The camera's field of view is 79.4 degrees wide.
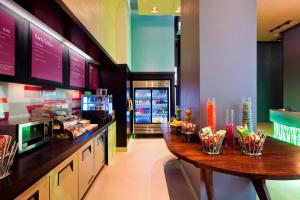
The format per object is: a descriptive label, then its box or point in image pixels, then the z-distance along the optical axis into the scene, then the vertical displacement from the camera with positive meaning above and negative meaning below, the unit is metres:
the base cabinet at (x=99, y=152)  2.93 -0.89
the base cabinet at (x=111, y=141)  3.72 -0.90
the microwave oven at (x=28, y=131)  1.42 -0.27
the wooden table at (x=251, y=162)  1.08 -0.43
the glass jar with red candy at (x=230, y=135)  1.71 -0.33
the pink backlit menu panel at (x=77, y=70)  3.19 +0.58
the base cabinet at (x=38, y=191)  1.18 -0.65
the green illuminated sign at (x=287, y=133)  4.29 -0.83
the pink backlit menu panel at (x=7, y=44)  1.65 +0.54
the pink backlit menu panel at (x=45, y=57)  2.11 +0.58
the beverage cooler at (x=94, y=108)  3.49 -0.15
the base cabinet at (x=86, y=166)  2.26 -0.89
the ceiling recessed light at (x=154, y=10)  4.68 +2.40
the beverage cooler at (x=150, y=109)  6.10 -0.29
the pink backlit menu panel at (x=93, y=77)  4.10 +0.56
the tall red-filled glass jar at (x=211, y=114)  1.83 -0.14
